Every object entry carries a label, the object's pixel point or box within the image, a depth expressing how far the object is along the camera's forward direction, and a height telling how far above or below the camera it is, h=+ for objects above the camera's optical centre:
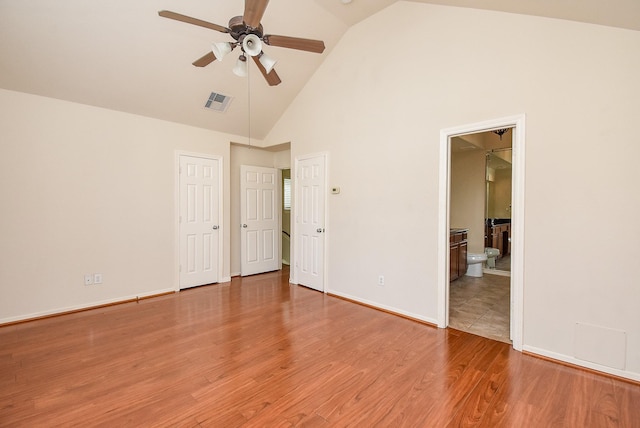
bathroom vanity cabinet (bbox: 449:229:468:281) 4.70 -0.73
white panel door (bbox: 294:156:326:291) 4.60 -0.17
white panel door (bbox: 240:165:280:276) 5.59 -0.22
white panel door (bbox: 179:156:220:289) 4.71 -0.19
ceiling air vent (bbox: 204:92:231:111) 4.33 +1.63
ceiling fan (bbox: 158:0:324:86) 2.04 +1.39
